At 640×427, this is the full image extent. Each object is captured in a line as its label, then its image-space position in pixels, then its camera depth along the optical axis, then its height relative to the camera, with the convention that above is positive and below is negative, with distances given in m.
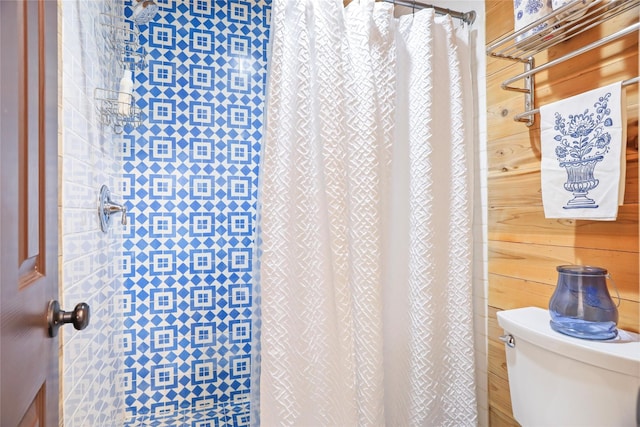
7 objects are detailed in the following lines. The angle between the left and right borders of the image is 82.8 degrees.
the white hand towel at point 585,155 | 0.98 +0.17
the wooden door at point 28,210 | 0.48 +0.01
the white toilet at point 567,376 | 0.87 -0.43
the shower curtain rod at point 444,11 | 1.59 +0.91
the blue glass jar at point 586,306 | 0.96 -0.25
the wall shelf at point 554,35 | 1.02 +0.58
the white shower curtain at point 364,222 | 1.32 -0.03
